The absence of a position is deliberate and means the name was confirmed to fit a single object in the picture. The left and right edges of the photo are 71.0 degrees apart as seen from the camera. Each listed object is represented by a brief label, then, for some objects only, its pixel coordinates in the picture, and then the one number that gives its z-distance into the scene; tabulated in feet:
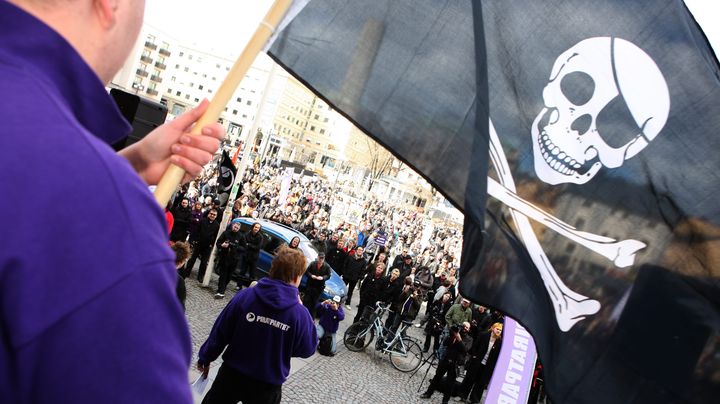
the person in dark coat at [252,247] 42.11
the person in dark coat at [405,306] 41.55
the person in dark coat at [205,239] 42.86
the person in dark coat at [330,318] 32.76
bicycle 38.40
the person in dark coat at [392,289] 43.80
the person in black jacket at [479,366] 37.17
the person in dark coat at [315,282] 38.29
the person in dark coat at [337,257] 57.11
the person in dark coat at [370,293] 43.73
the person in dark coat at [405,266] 56.49
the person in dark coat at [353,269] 54.70
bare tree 192.41
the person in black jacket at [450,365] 34.86
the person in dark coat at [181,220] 45.03
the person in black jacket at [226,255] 39.91
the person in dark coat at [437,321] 45.16
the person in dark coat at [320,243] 61.91
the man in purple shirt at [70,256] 2.04
